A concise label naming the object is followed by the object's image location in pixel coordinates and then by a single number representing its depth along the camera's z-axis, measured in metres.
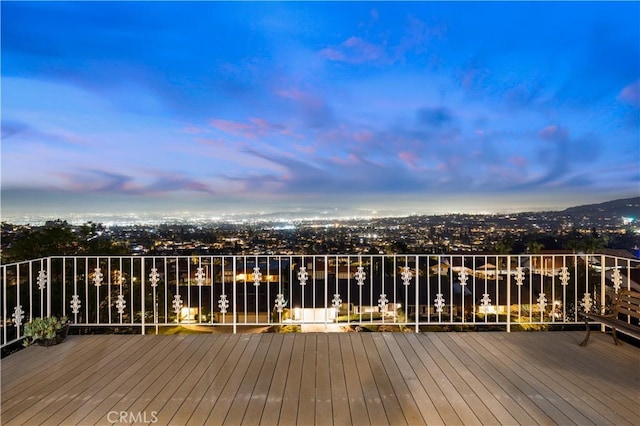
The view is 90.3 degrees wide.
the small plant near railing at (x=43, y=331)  3.75
